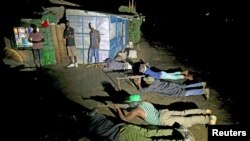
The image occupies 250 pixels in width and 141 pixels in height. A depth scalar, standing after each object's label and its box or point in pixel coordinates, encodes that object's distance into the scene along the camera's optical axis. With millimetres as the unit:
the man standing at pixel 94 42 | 13953
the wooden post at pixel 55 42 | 14403
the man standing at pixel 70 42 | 13750
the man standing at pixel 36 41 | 13477
